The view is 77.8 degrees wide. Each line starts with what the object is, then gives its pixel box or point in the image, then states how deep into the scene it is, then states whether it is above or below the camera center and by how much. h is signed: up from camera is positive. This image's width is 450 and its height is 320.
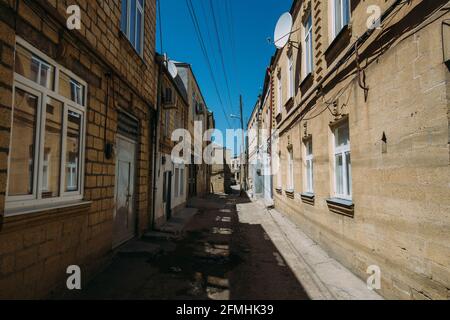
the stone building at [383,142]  2.75 +0.47
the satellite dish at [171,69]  8.96 +3.53
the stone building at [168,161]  7.98 +0.51
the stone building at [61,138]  2.61 +0.48
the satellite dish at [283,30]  8.43 +4.52
